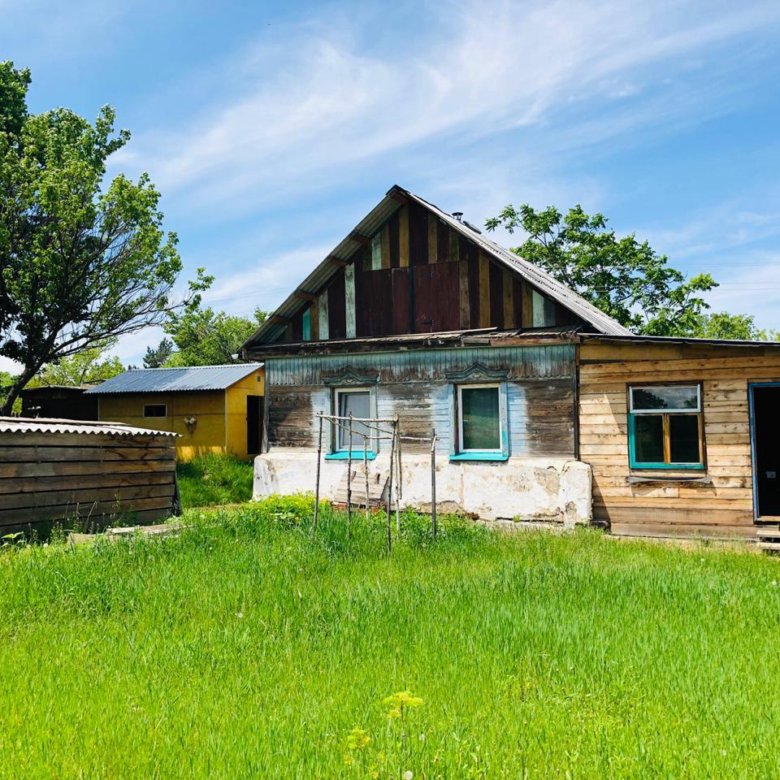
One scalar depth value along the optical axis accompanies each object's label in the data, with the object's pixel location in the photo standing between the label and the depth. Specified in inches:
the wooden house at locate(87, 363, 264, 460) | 888.9
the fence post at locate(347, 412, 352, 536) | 452.3
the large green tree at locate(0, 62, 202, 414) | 805.9
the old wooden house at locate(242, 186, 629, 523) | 537.6
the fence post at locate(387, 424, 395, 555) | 375.2
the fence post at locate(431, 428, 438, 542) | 415.5
